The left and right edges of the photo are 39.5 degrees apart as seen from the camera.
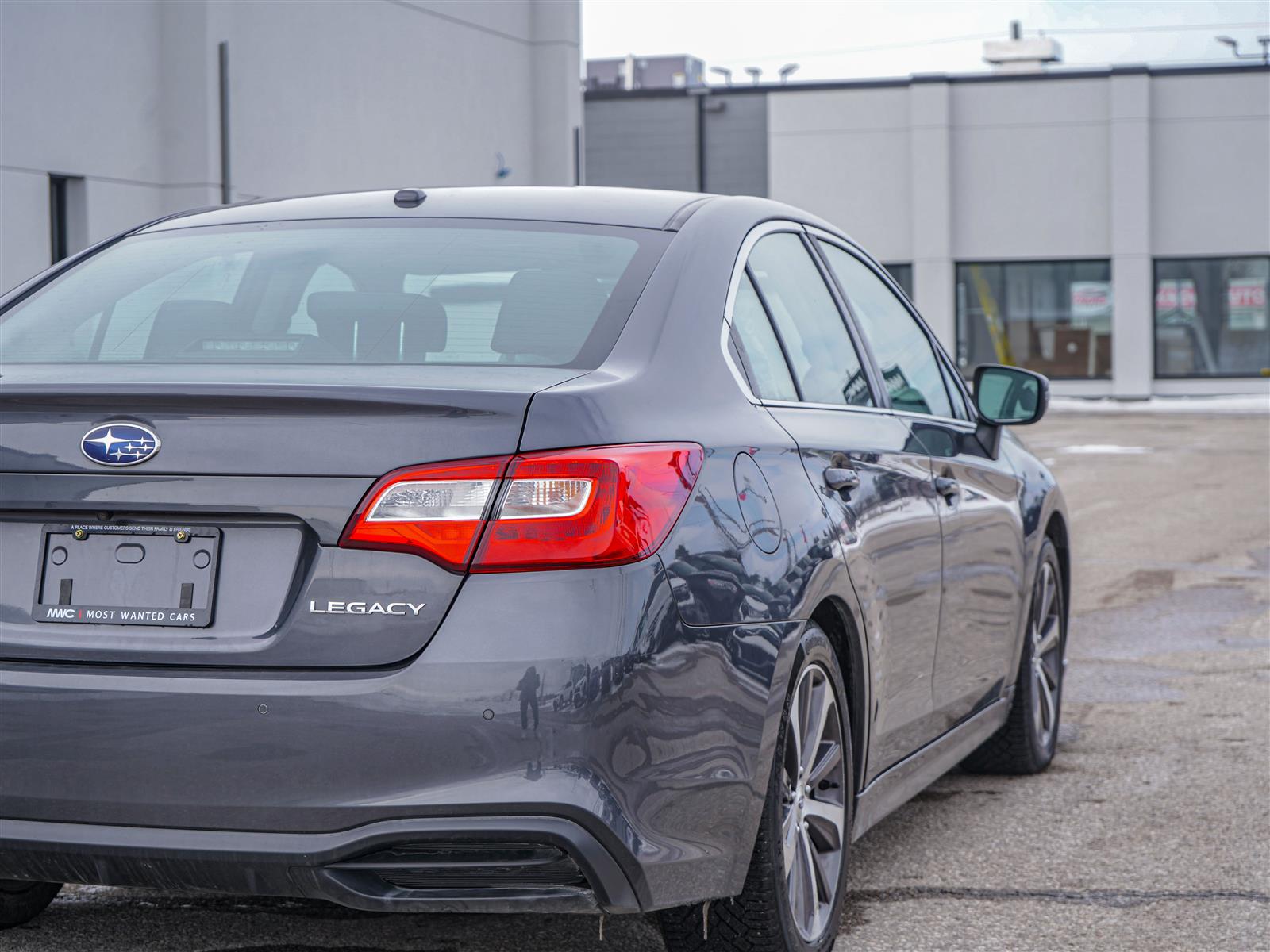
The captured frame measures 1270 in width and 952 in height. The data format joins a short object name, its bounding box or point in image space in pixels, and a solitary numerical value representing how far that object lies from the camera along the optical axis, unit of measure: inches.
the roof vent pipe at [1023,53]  1761.8
